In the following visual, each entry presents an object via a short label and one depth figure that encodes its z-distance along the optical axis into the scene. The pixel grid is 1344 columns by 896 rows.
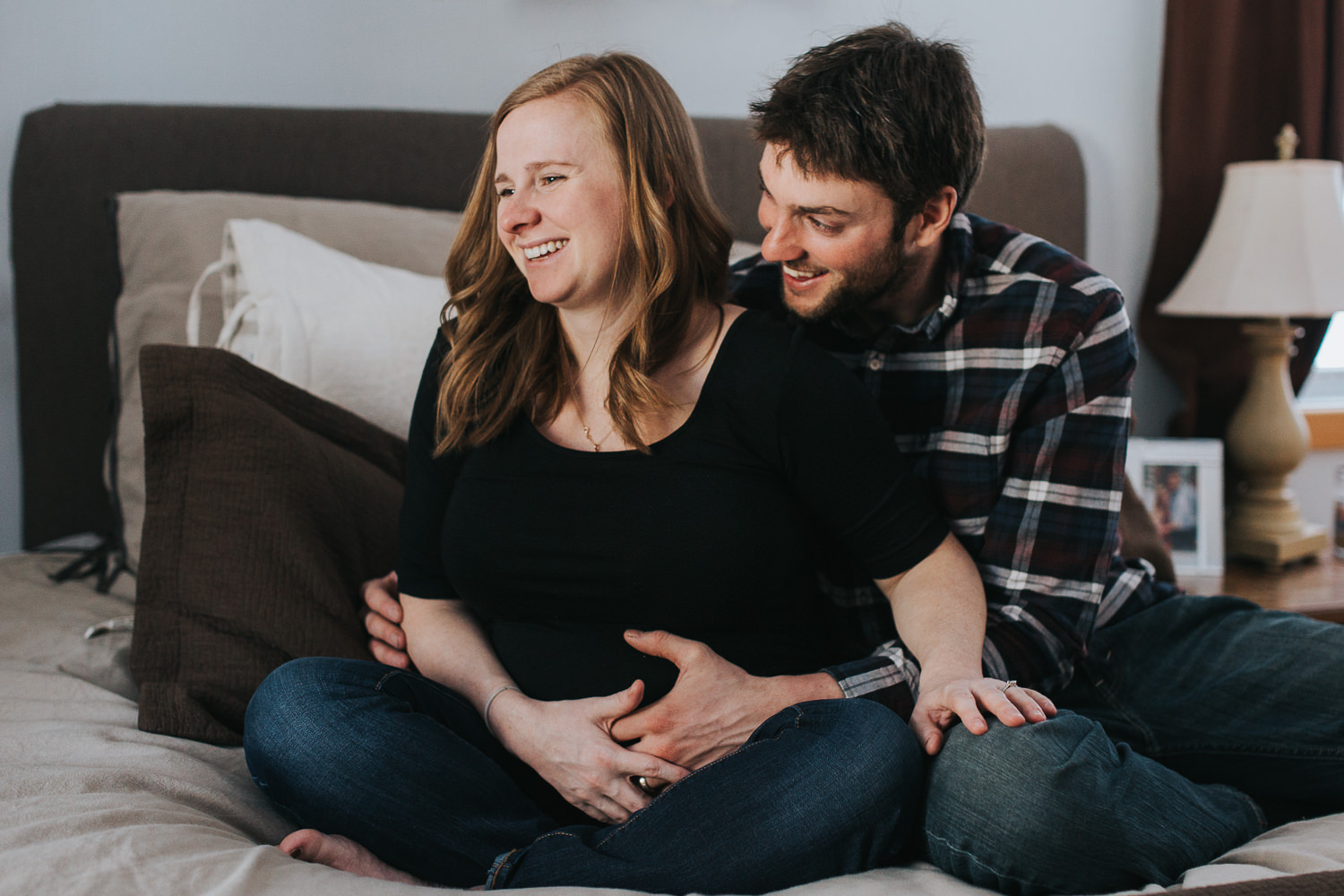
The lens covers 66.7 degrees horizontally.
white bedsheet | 0.73
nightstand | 1.77
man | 1.07
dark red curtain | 2.20
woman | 0.91
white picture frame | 2.00
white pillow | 1.38
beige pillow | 1.47
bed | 0.79
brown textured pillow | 1.10
